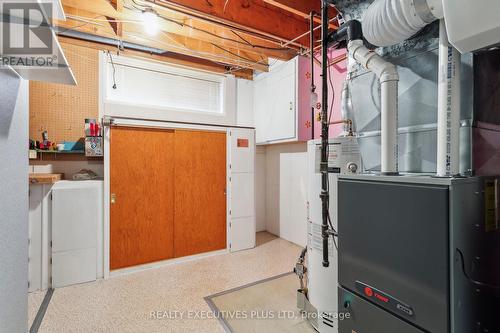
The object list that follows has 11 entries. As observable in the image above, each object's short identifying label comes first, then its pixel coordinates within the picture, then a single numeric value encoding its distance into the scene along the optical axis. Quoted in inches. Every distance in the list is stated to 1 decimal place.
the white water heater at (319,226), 69.8
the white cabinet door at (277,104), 141.7
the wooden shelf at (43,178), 103.1
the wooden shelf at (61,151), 119.2
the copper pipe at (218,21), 89.7
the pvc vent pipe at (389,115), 52.2
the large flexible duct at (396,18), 46.3
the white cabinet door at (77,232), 110.6
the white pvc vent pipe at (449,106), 44.7
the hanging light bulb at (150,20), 98.2
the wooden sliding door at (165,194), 125.4
